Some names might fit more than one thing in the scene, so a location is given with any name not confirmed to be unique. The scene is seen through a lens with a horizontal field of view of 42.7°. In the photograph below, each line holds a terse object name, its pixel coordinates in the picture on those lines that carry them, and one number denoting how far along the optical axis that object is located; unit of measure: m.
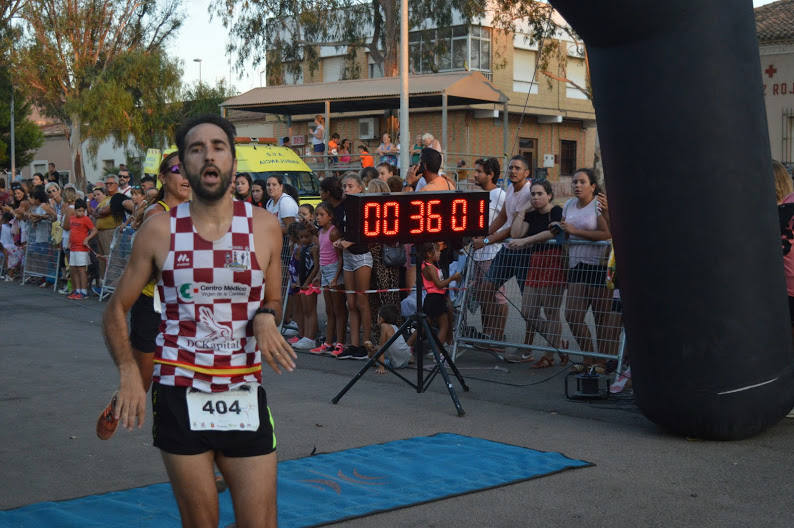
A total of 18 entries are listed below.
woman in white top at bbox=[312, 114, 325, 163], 30.38
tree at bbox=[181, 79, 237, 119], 62.19
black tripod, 8.33
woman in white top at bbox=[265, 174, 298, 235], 13.16
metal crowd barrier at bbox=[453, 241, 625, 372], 9.23
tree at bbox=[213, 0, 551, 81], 37.56
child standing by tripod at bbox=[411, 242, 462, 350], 10.03
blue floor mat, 5.47
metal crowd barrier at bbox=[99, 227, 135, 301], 16.05
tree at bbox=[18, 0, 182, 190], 47.69
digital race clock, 8.12
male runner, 3.85
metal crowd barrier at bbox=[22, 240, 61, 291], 18.76
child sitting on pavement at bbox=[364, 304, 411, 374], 9.80
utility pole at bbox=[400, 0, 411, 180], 23.91
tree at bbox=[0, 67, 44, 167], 62.66
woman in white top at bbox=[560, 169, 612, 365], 9.28
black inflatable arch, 6.57
